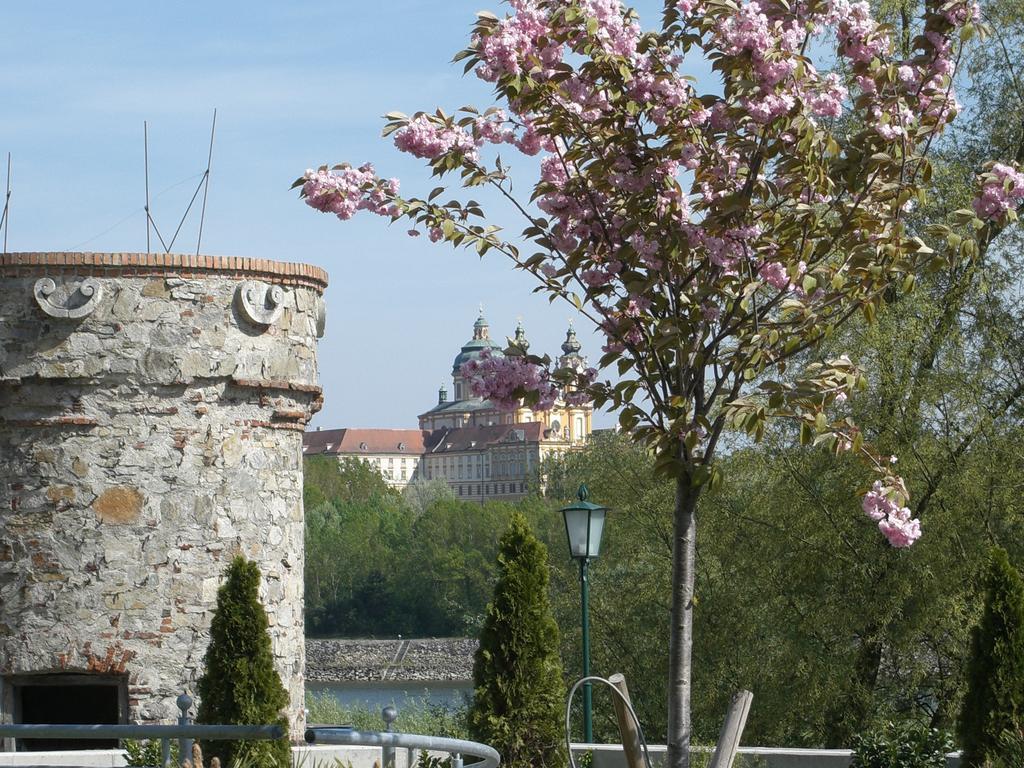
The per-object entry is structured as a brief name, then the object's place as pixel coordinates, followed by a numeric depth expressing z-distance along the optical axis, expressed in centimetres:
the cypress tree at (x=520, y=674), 1959
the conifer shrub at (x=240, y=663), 1837
